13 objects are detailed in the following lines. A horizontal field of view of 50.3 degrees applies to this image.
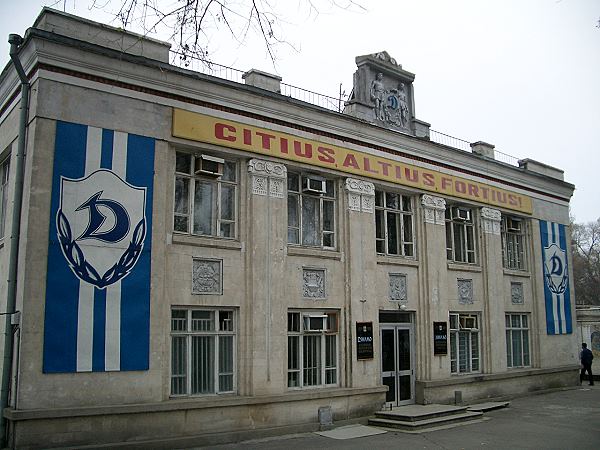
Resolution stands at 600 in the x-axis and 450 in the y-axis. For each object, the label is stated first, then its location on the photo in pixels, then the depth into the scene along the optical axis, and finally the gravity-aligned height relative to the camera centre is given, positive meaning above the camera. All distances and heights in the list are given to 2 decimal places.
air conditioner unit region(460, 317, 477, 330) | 20.12 +0.02
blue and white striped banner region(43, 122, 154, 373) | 11.88 +1.44
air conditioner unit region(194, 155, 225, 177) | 14.20 +3.57
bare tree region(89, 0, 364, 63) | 7.70 +3.64
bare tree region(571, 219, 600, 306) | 67.31 +6.44
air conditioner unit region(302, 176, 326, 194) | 16.27 +3.60
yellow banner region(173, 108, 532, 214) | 14.26 +4.36
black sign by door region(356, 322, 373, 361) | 16.53 -0.40
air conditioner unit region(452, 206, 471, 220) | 20.60 +3.54
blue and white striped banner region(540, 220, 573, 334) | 23.73 +1.66
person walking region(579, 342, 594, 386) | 25.64 -1.49
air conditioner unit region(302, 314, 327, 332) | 15.73 +0.08
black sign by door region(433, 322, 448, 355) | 18.73 -0.41
